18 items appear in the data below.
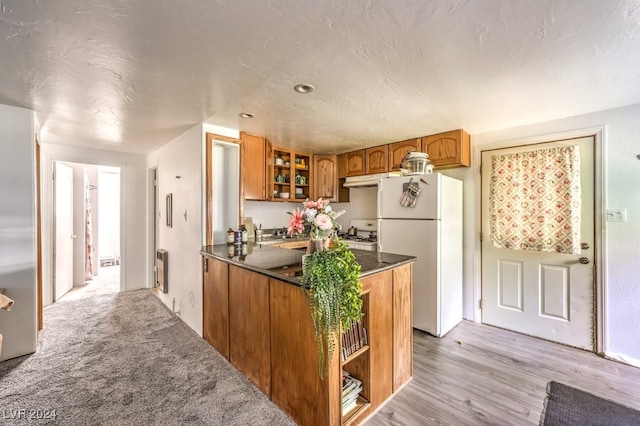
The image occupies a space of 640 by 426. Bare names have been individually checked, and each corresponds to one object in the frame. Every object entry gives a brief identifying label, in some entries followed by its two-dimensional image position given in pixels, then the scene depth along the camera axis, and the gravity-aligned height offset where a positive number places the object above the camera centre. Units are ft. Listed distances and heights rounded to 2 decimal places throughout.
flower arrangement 5.29 -0.19
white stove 12.14 -1.28
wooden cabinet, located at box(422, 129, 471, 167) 10.03 +2.49
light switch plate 7.83 -0.12
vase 5.37 -0.68
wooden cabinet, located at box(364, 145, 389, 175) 12.17 +2.49
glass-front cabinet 12.58 +1.86
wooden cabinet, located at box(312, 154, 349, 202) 14.03 +1.88
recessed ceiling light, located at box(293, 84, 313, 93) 6.42 +3.09
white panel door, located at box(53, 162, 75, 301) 12.34 -0.90
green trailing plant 4.50 -1.45
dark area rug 5.51 -4.39
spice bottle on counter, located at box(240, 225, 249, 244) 9.83 -0.85
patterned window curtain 8.39 +0.38
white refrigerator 9.10 -0.99
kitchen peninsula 5.06 -2.82
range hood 12.27 +1.59
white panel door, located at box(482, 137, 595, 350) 8.41 -2.57
